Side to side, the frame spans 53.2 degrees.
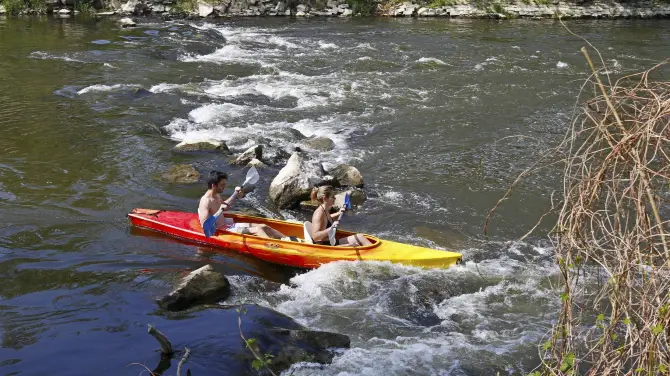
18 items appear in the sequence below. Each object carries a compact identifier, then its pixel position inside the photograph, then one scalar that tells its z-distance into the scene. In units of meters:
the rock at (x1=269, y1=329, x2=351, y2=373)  5.18
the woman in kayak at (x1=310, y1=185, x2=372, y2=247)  7.39
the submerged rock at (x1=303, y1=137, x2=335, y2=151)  10.96
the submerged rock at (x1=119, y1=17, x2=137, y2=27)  22.30
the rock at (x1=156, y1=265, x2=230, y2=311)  6.04
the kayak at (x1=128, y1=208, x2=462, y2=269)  7.09
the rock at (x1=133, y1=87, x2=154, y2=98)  13.78
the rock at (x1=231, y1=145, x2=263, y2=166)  10.11
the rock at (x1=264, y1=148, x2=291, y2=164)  10.31
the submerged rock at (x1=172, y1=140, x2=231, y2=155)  10.70
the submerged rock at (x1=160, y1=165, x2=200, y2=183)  9.53
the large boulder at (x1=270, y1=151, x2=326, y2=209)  8.85
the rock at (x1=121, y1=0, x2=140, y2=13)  25.36
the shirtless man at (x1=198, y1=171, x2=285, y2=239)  7.59
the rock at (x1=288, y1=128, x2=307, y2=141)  11.47
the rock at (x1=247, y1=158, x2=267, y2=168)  9.97
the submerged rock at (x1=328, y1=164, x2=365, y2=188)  9.41
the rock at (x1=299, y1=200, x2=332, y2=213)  8.91
